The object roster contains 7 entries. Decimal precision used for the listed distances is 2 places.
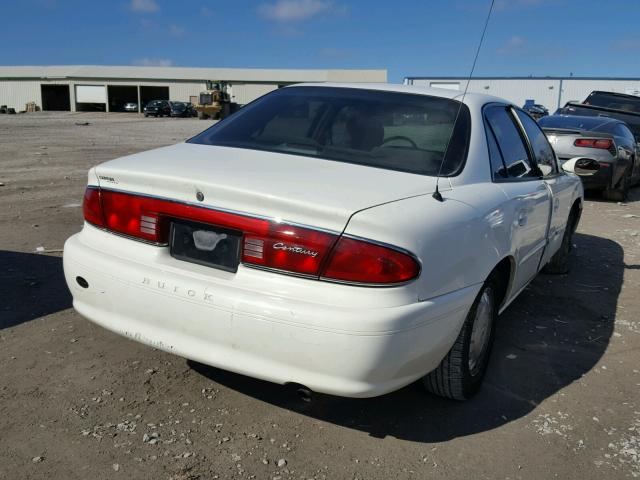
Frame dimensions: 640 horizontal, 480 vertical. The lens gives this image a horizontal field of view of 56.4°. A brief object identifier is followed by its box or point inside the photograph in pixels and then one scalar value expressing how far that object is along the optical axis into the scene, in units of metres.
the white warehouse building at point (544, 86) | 56.53
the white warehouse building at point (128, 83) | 62.22
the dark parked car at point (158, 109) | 49.44
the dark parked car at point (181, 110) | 49.81
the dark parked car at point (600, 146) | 9.42
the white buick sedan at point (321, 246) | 2.26
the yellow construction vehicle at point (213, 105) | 44.94
